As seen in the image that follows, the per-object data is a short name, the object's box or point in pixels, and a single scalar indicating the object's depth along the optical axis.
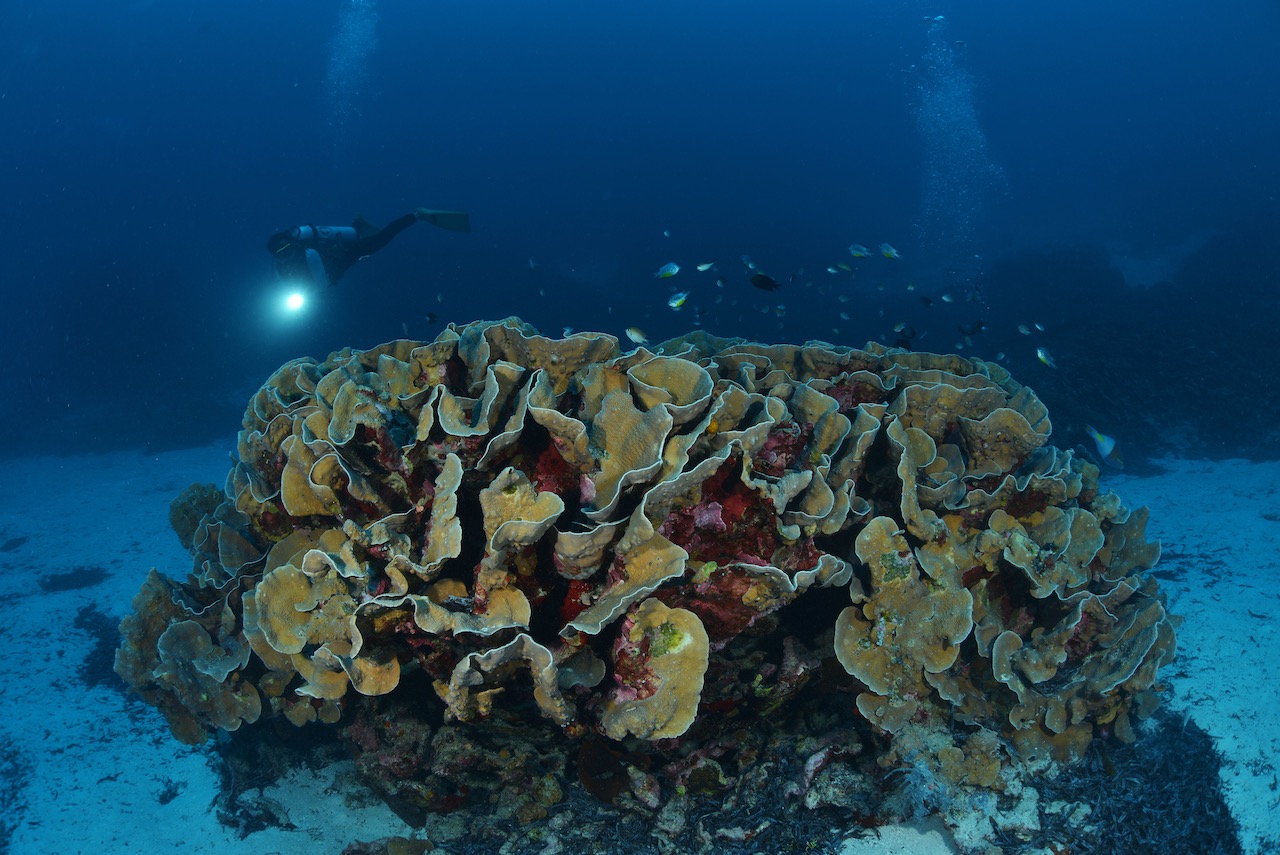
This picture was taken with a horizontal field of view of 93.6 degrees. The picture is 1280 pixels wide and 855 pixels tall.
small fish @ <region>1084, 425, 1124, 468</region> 6.92
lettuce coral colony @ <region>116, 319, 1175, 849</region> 3.03
